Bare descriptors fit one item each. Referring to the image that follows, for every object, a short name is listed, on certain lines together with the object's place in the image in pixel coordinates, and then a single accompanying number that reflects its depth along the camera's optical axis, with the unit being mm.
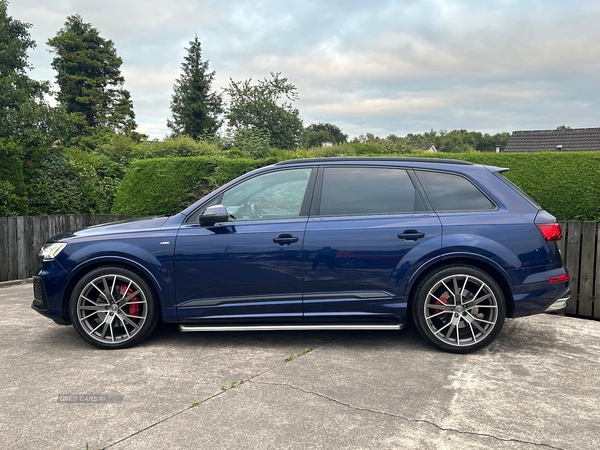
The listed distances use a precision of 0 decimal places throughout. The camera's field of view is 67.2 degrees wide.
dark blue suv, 4141
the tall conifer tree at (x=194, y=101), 43875
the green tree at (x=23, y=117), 9039
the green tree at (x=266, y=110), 38688
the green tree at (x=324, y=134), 75119
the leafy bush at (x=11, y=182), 8203
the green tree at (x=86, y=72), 39219
